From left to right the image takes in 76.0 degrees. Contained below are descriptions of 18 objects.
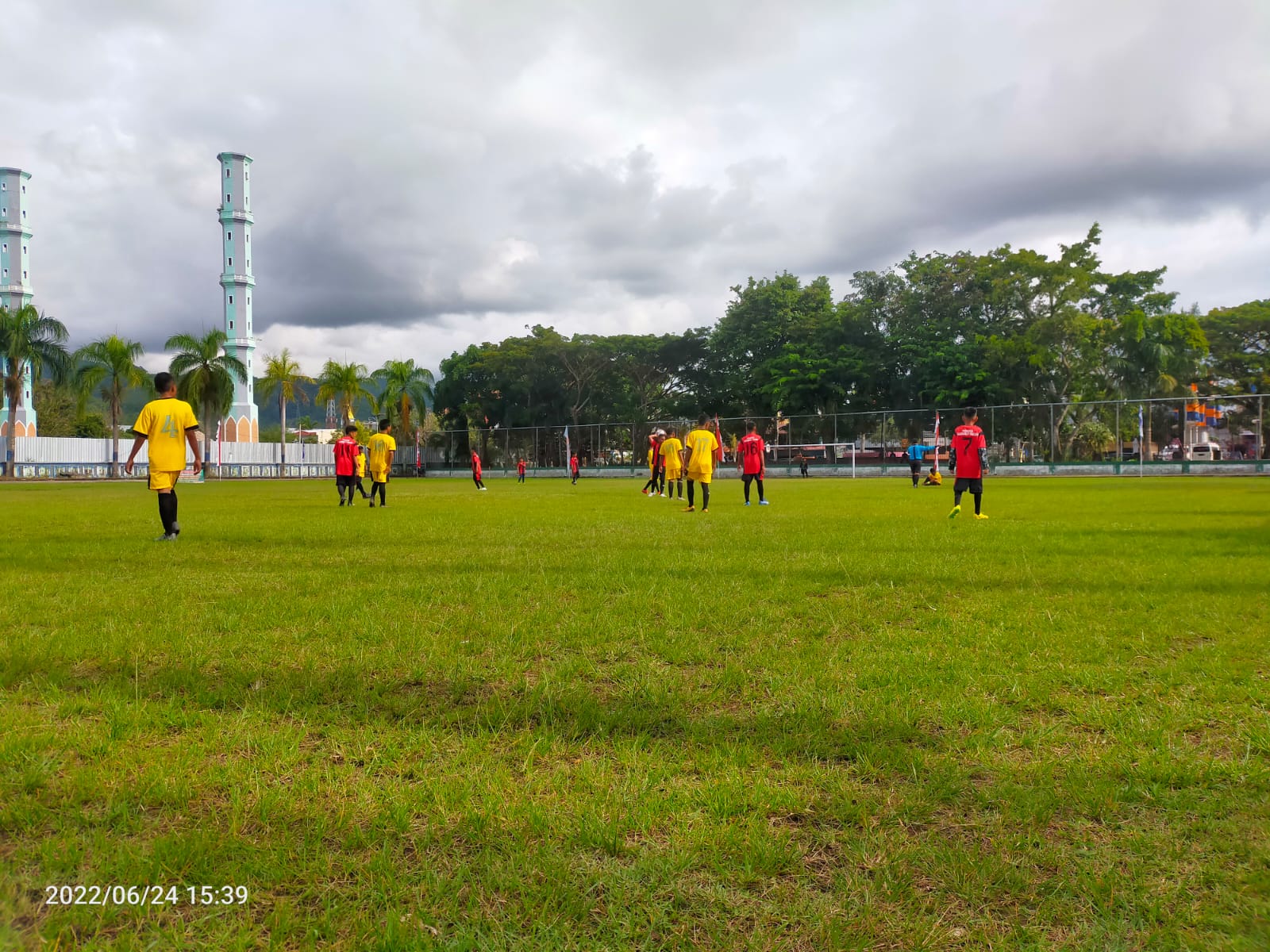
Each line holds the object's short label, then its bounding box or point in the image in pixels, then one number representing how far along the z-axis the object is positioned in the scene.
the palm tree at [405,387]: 56.81
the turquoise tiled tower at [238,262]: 65.56
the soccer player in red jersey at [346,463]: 18.44
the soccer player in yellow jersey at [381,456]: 18.33
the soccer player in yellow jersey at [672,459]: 19.45
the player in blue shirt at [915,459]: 27.99
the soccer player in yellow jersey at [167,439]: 9.80
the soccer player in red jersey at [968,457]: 13.32
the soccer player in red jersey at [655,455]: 21.53
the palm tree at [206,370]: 47.41
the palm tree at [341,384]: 54.69
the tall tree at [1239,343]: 50.84
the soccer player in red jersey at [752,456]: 16.91
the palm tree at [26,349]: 39.88
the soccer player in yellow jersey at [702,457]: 15.14
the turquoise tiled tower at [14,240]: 63.69
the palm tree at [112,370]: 44.06
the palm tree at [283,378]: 52.50
